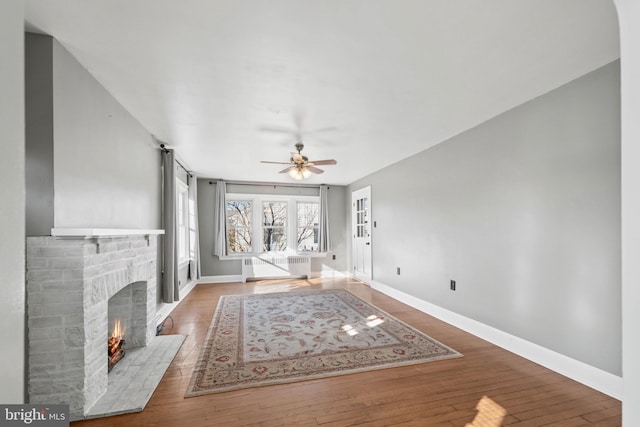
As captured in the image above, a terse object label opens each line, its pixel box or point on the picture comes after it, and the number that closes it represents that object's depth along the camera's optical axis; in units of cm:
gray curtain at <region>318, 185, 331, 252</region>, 718
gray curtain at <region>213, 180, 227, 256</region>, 646
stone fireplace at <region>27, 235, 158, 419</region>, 181
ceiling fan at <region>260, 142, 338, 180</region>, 378
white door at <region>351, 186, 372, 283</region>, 619
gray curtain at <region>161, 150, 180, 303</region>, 405
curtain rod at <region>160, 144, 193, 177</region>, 404
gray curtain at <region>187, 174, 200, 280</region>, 593
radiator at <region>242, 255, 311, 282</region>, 663
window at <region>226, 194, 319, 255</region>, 684
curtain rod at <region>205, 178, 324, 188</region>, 672
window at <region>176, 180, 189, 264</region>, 509
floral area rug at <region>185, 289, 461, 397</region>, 248
